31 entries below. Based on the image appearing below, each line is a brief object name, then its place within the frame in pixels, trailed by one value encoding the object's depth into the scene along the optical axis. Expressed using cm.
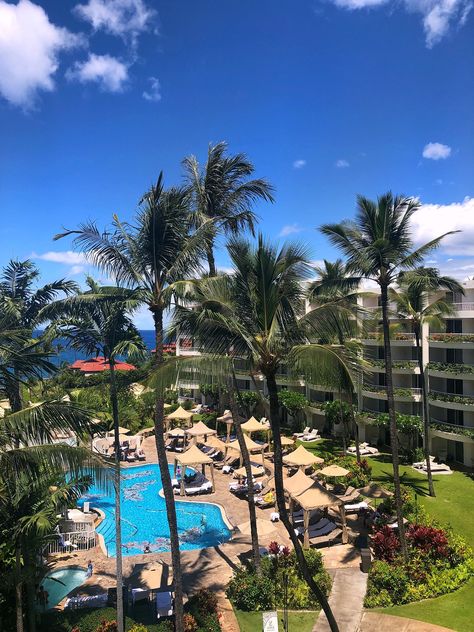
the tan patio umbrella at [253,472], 3069
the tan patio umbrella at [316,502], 2180
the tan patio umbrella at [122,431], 4151
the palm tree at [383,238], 1893
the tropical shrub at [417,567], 1672
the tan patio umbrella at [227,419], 4273
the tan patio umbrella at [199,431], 3934
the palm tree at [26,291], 1864
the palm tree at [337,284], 1981
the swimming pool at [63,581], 1841
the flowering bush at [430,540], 1862
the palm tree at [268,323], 1155
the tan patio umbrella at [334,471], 2669
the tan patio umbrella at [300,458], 2831
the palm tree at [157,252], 1413
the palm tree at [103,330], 1580
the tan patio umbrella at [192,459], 3044
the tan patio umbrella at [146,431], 4659
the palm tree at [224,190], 1886
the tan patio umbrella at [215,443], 3656
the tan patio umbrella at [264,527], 2142
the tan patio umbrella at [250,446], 3428
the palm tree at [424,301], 2488
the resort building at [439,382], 3294
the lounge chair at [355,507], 2486
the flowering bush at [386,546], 1888
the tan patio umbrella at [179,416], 4494
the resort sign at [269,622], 1246
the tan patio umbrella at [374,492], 2617
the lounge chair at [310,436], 4250
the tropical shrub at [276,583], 1662
